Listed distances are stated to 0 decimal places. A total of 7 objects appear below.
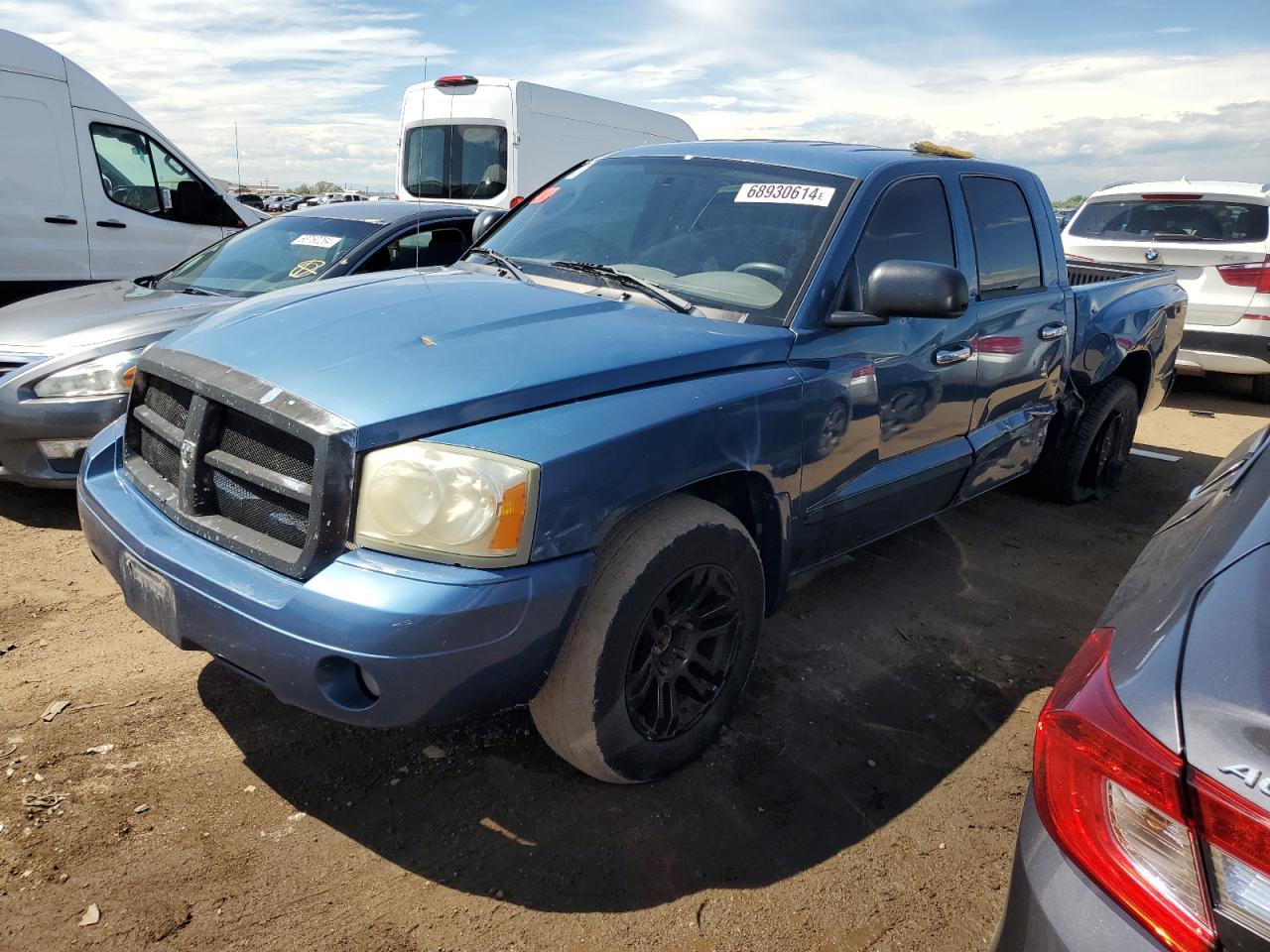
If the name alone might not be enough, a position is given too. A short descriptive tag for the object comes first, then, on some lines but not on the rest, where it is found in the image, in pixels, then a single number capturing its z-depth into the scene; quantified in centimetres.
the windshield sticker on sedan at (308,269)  520
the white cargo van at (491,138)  988
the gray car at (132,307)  411
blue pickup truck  209
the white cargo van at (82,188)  696
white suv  780
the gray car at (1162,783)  112
